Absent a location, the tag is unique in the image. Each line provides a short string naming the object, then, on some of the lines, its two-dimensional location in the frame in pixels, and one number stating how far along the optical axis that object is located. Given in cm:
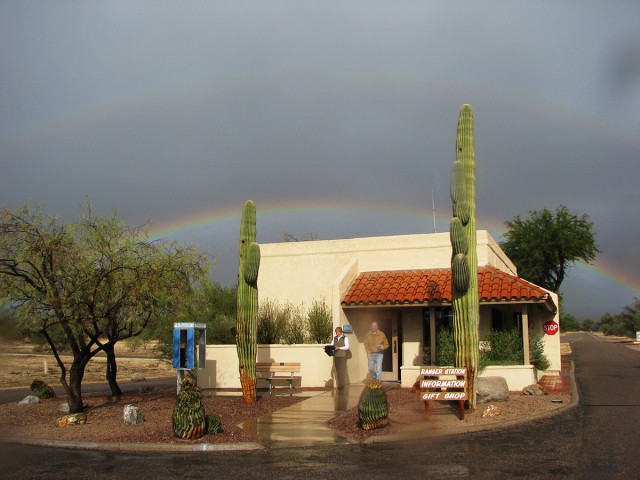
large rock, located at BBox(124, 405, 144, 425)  1343
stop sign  2525
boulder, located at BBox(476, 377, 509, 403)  1533
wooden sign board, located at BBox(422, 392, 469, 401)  1302
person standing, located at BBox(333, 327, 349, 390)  1848
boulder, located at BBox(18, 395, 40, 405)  1770
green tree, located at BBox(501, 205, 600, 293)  4503
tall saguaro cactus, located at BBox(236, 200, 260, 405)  1606
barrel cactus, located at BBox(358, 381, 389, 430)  1214
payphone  1603
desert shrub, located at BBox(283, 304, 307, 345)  2236
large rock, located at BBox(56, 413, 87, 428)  1346
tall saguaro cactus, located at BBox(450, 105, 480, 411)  1384
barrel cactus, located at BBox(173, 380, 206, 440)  1149
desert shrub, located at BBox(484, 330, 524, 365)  1972
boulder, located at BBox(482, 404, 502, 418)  1357
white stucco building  1994
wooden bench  1962
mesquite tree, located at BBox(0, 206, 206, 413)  1422
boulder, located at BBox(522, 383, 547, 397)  1711
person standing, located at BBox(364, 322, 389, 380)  1686
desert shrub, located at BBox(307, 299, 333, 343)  2177
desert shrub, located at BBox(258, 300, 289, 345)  2245
